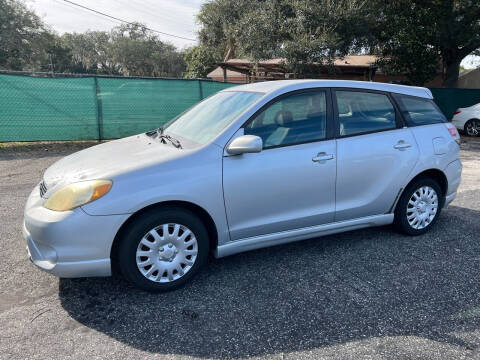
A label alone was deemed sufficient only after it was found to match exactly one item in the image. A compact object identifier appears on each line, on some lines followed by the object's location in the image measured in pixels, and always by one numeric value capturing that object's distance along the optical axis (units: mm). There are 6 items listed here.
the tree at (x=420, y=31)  13852
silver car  2748
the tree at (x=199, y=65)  35000
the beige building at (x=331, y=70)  14081
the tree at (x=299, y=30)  12484
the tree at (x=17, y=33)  29109
